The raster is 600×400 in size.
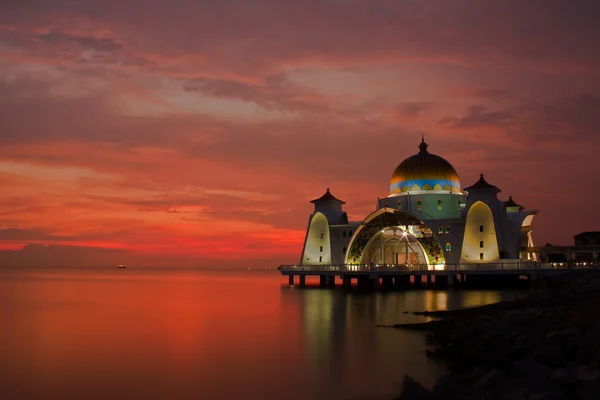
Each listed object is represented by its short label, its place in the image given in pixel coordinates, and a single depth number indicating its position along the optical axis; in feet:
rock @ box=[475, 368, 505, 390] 37.65
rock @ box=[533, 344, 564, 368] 46.26
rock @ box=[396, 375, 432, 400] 36.22
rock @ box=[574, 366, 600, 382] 35.56
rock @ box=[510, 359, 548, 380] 39.55
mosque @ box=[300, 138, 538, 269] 164.04
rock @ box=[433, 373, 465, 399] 36.35
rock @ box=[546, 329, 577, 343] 49.98
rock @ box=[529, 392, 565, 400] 33.04
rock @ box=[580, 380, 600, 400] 33.19
